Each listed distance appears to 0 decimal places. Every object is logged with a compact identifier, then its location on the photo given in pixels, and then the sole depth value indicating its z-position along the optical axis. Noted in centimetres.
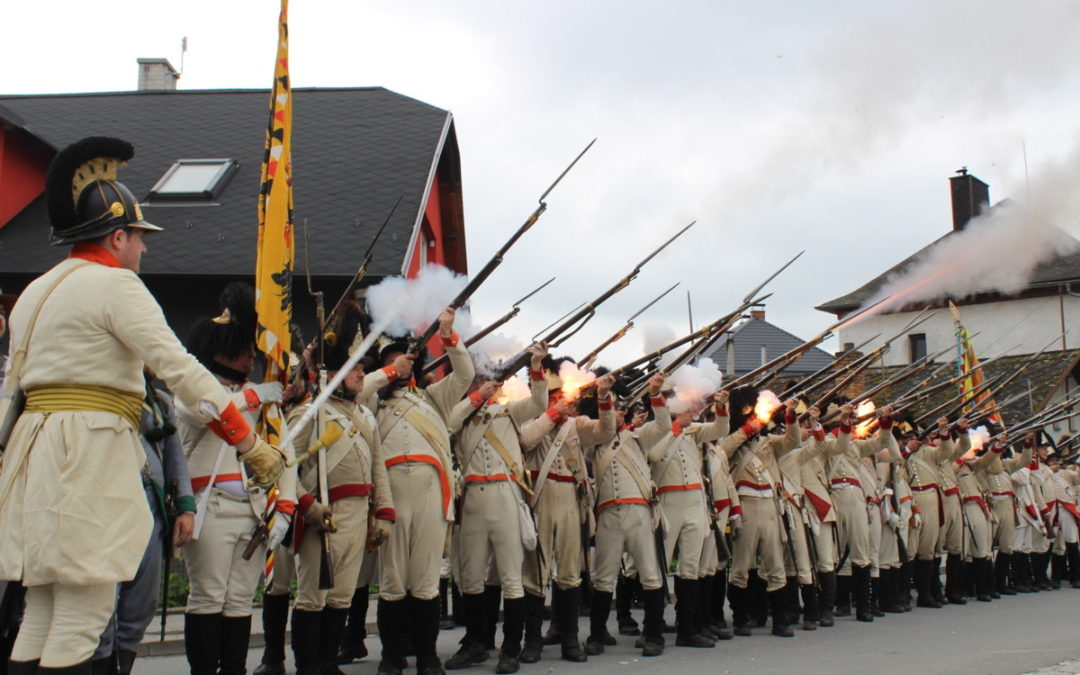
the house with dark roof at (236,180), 1507
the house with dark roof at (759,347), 3312
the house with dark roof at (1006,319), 3472
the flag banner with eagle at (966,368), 1541
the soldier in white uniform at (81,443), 391
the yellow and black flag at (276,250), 578
